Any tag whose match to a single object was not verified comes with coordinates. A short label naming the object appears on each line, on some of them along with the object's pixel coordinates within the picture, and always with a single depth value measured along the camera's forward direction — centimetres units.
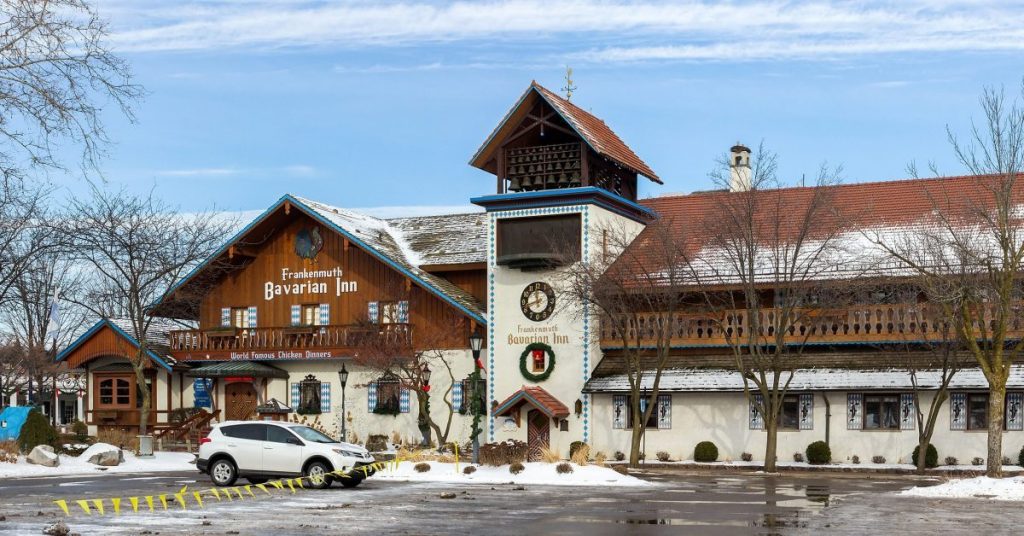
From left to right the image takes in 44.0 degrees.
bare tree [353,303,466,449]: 4616
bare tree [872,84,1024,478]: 3120
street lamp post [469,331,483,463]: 3582
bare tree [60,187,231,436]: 4869
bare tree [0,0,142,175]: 1444
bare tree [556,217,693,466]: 4091
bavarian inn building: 4131
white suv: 2973
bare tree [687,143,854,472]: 3891
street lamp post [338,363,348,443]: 4456
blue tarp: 4003
